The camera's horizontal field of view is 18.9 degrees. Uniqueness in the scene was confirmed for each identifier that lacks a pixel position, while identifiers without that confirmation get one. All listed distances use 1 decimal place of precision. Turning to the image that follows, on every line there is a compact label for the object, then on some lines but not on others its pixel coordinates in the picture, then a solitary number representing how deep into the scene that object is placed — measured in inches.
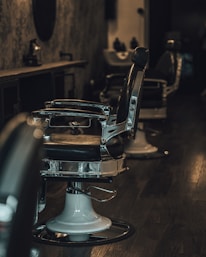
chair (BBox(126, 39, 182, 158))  203.5
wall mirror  212.5
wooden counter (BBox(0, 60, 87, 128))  163.0
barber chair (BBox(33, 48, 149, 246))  114.7
